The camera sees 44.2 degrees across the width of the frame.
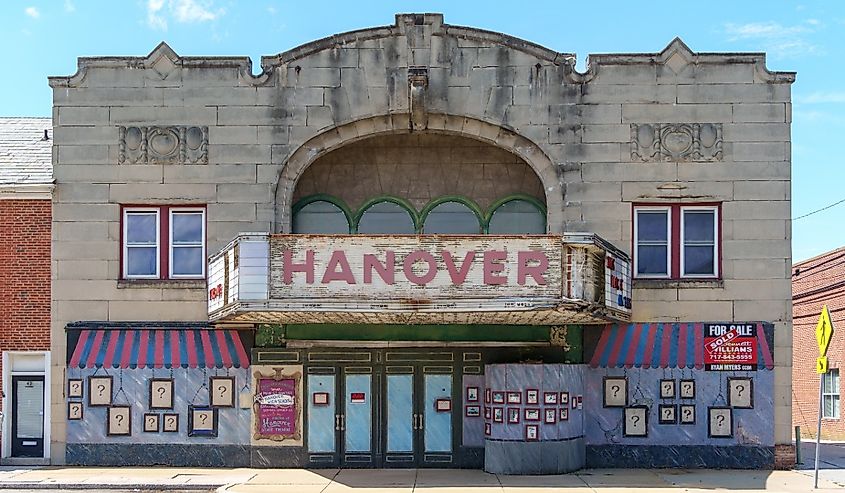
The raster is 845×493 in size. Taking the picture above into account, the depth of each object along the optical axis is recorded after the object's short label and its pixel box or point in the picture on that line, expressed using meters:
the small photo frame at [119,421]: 21.53
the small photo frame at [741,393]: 21.28
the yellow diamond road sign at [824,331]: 18.08
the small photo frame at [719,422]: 21.30
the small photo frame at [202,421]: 21.50
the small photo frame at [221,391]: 21.52
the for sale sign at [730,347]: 21.31
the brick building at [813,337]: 31.38
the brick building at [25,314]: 21.84
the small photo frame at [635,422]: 21.34
